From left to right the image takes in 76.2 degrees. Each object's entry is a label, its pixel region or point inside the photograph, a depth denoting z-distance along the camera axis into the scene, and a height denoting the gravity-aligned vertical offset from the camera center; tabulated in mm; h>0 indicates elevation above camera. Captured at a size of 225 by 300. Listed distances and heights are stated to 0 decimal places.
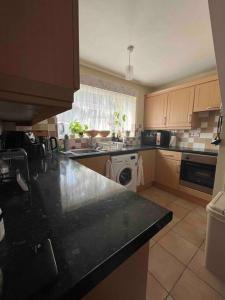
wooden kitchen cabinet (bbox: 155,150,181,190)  2566 -641
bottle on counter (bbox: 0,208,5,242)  408 -284
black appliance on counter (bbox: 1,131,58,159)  1390 -108
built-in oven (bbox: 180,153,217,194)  2162 -581
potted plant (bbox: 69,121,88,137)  2485 +89
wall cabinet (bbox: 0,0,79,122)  363 +226
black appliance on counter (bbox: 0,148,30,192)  806 -204
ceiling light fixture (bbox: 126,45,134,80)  1727 +749
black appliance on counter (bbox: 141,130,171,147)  3031 -73
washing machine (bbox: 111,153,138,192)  2236 -577
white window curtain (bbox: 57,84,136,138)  2500 +488
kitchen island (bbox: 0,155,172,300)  301 -307
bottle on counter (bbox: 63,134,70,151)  2281 -128
